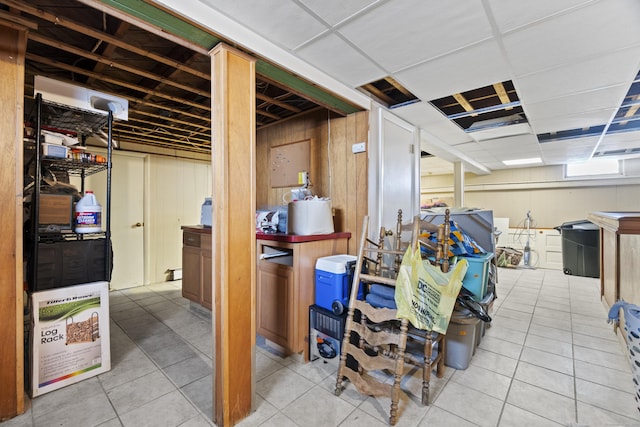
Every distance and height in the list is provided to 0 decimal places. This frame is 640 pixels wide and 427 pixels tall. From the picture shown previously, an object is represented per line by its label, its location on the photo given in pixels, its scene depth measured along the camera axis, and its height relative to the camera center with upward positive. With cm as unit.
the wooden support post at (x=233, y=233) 162 -12
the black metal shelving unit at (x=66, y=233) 189 -1
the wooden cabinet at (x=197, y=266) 325 -63
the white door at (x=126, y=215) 447 -2
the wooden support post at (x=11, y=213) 162 +1
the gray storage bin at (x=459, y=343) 225 -104
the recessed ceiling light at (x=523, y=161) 596 +114
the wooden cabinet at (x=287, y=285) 228 -60
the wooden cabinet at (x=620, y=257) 246 -45
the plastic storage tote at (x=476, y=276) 231 -51
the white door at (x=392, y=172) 283 +45
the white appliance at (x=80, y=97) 195 +87
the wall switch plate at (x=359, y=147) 282 +66
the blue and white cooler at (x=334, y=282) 218 -54
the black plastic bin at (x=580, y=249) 531 -68
